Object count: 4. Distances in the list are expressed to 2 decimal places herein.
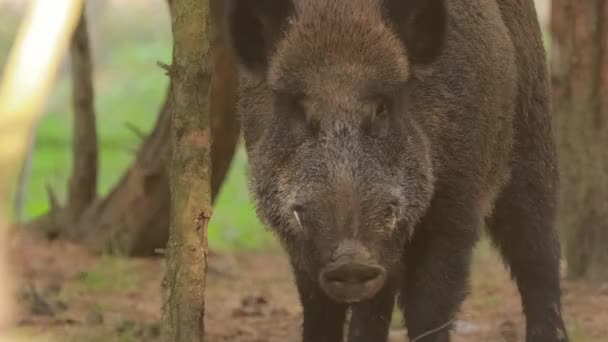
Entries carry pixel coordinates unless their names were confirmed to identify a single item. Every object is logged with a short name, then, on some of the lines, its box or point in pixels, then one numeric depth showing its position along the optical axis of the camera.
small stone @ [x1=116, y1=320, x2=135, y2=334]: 12.77
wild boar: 8.80
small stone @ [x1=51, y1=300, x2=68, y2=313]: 14.05
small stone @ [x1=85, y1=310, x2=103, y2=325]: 13.37
